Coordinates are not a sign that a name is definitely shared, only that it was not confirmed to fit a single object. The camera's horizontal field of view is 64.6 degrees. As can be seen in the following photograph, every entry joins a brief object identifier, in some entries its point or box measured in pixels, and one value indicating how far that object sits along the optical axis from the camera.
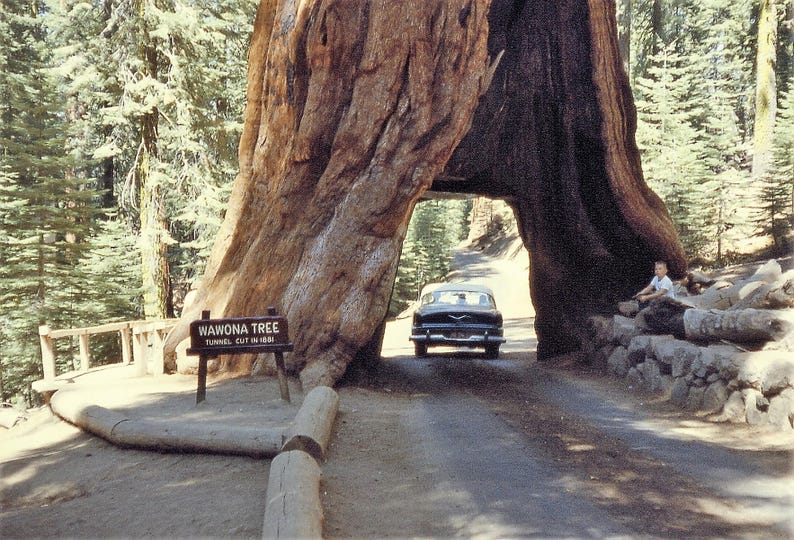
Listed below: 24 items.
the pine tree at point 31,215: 19.14
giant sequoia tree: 10.12
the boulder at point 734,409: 7.11
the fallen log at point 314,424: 5.65
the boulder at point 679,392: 8.36
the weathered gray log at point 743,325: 7.13
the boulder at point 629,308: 12.12
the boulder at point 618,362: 10.91
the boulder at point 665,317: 9.62
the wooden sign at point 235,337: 7.91
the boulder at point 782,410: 6.36
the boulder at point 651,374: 9.40
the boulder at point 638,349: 10.04
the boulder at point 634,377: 10.05
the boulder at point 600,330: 12.07
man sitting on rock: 11.23
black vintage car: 15.02
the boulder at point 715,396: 7.52
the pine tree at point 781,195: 20.20
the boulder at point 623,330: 10.99
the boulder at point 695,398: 7.95
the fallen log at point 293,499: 3.76
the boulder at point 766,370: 6.44
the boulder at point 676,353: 8.45
